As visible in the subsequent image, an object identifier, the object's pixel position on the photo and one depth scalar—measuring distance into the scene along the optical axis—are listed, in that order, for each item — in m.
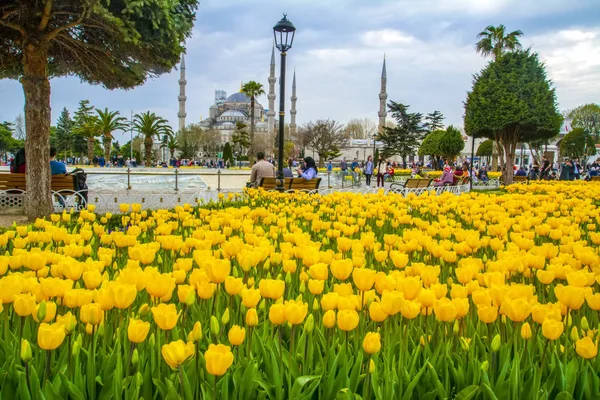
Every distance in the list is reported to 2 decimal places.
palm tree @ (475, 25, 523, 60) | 34.22
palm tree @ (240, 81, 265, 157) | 52.19
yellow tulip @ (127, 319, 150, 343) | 1.25
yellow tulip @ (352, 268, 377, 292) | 1.69
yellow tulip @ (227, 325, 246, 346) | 1.27
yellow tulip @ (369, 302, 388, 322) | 1.43
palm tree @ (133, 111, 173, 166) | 46.81
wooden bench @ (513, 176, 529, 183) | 23.00
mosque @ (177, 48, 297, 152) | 88.00
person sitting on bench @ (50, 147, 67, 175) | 10.02
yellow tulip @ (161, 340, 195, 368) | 1.13
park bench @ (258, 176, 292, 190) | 10.45
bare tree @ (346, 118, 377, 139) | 102.88
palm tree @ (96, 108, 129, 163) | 51.69
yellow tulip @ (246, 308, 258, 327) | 1.42
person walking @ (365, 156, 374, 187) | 23.70
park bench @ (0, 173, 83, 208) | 9.73
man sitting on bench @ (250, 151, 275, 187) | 10.92
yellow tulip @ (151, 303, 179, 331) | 1.29
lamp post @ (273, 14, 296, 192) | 10.30
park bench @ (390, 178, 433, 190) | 14.77
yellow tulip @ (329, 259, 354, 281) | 1.91
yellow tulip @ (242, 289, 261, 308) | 1.49
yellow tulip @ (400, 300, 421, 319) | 1.46
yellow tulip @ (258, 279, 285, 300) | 1.61
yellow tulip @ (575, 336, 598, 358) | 1.27
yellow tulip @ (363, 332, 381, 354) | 1.24
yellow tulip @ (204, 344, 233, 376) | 1.10
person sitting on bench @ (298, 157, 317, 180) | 12.59
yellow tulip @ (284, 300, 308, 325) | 1.37
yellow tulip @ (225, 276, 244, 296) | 1.66
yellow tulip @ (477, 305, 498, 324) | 1.47
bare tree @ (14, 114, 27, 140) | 77.69
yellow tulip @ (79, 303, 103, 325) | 1.41
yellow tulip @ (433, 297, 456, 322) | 1.45
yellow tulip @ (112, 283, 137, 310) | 1.47
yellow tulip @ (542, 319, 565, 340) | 1.33
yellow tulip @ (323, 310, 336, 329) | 1.41
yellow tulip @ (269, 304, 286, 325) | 1.39
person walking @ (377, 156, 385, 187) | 21.39
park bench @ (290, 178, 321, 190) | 11.73
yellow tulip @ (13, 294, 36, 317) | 1.42
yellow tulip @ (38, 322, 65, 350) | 1.20
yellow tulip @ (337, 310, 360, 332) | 1.35
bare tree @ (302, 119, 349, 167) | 66.50
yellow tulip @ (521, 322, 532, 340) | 1.41
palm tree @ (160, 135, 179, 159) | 56.78
